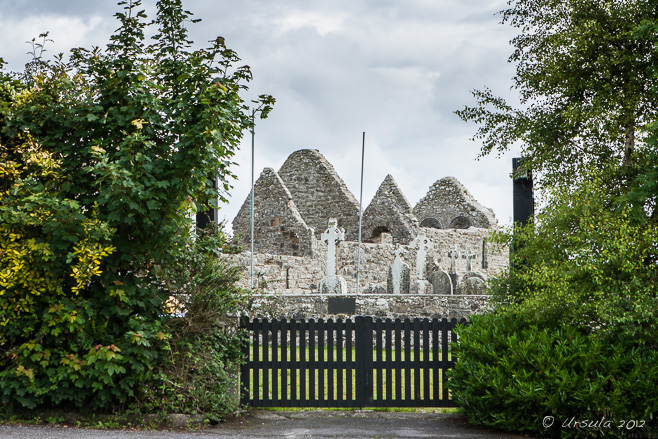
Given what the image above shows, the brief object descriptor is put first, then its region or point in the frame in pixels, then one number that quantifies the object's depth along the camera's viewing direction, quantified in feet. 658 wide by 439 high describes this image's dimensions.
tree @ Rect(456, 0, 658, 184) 43.65
